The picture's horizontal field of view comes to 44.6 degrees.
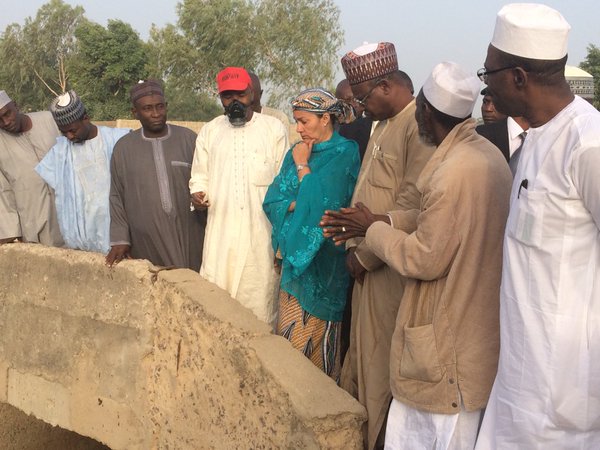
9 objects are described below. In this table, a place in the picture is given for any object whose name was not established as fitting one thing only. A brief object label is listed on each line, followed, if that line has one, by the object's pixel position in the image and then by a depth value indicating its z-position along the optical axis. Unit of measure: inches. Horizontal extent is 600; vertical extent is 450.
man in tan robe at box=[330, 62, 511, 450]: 93.0
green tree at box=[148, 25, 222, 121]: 1214.9
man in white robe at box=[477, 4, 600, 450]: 76.2
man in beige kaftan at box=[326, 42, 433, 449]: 115.4
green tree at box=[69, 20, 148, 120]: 1284.4
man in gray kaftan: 167.6
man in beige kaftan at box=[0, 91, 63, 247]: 184.2
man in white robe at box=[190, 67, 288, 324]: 156.3
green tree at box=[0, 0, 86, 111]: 1515.7
